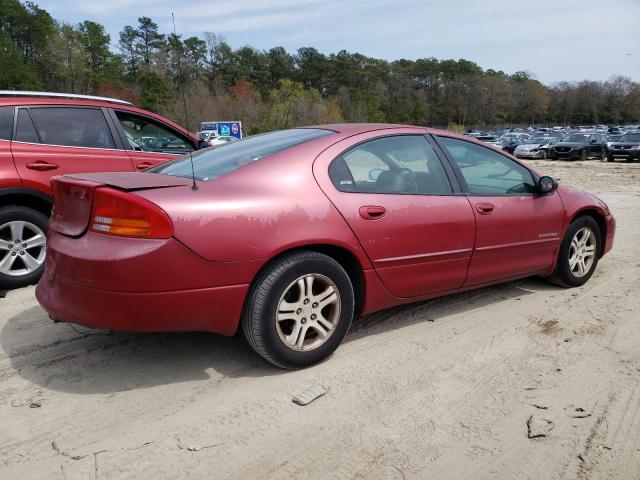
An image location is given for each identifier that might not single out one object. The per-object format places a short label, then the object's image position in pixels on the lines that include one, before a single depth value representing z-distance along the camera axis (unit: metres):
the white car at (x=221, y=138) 33.24
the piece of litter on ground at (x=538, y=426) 2.56
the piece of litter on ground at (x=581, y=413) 2.71
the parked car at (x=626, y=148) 25.98
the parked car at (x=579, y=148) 28.45
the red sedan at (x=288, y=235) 2.74
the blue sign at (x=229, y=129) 38.97
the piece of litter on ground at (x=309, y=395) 2.83
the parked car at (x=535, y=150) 30.75
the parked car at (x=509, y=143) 36.38
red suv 4.70
